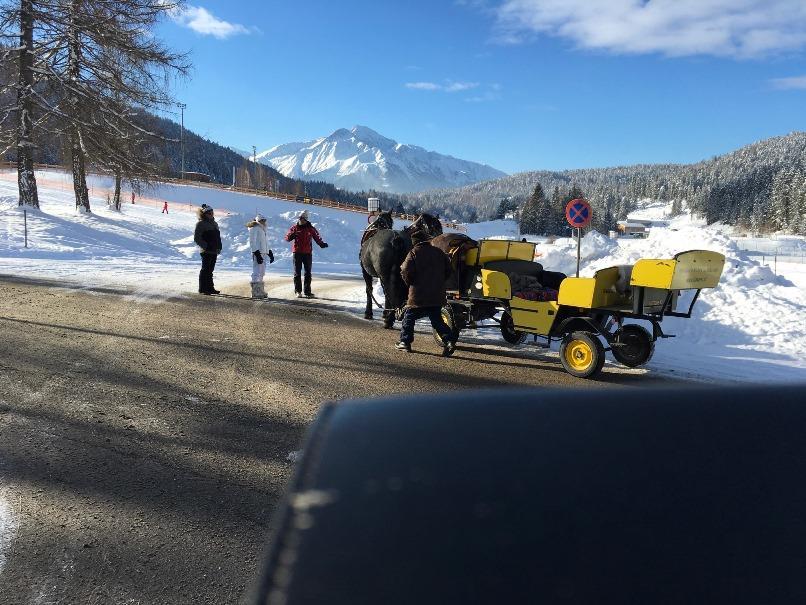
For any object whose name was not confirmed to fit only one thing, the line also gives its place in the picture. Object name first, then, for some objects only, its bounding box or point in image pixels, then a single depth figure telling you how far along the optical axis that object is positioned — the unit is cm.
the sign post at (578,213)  1176
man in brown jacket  784
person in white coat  1192
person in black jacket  1202
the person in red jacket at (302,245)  1262
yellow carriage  648
